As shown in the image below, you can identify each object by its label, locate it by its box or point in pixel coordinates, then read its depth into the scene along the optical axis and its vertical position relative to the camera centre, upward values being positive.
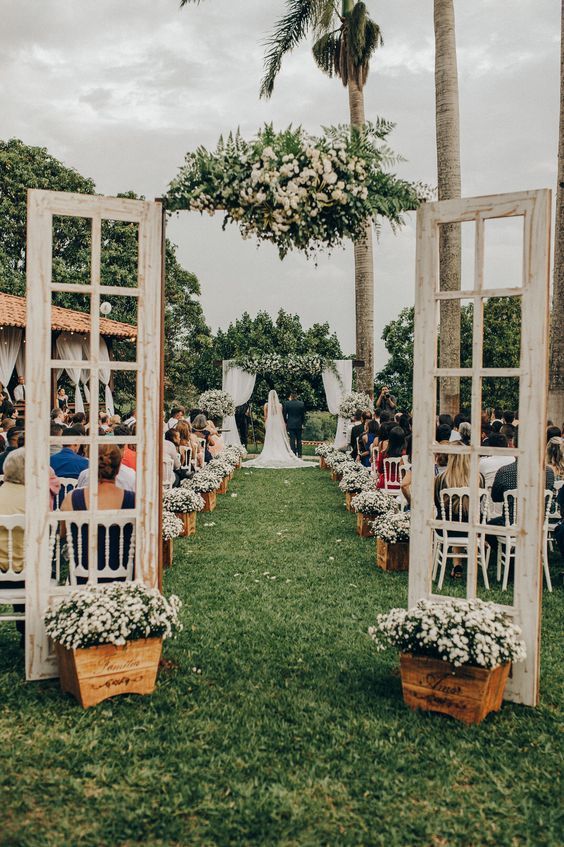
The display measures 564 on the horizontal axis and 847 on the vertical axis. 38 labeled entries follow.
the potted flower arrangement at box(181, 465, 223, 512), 10.62 -1.16
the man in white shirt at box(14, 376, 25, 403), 18.38 +0.29
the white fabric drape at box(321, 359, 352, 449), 21.62 +0.67
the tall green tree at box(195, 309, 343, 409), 22.36 +1.99
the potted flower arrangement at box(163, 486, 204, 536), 8.77 -1.18
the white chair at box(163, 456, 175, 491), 9.22 -0.84
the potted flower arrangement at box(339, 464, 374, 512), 10.79 -1.13
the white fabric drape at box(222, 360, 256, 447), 21.58 +0.48
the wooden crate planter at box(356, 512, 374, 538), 9.02 -1.48
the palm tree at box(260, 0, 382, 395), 15.90 +8.01
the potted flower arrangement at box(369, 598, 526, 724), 3.84 -1.30
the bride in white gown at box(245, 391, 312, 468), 18.58 -0.98
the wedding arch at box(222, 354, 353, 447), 21.31 +0.95
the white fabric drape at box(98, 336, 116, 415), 17.89 +0.79
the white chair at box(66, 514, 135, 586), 4.50 -0.95
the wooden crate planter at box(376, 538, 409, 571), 7.27 -1.49
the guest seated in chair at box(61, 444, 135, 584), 4.79 -0.65
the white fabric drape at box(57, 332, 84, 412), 21.00 +1.69
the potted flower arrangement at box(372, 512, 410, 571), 7.22 -1.33
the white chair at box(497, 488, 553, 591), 6.27 -1.16
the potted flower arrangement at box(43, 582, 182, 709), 4.02 -1.29
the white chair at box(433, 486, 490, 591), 6.34 -1.13
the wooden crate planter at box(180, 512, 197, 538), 8.91 -1.44
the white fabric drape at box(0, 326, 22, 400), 18.53 +1.40
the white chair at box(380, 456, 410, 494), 9.81 -0.93
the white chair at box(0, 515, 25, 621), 4.53 -1.08
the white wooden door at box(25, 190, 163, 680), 4.28 +0.12
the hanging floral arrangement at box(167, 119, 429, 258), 4.28 +1.32
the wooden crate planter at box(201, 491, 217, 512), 10.78 -1.41
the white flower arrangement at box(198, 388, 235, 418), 20.61 +0.08
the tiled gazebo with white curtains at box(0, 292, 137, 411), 18.41 +1.92
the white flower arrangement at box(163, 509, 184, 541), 7.29 -1.22
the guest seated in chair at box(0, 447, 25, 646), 4.98 -0.57
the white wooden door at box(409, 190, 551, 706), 4.04 +0.18
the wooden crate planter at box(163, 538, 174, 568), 7.47 -1.51
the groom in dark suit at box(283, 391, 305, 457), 18.84 -0.20
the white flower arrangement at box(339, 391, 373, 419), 17.28 +0.07
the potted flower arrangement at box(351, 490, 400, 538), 8.83 -1.20
